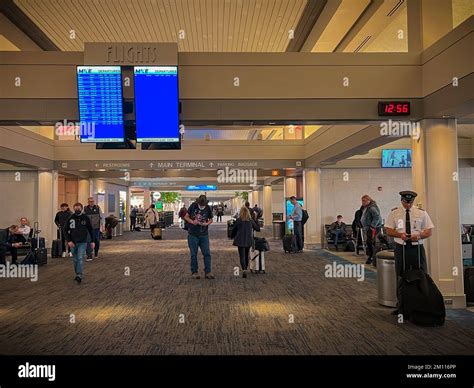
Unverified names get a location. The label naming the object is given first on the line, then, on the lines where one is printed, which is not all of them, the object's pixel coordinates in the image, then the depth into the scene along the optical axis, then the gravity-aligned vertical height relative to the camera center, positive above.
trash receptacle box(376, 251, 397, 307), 6.17 -1.11
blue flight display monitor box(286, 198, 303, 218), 16.67 +0.00
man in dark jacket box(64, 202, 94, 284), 8.02 -0.43
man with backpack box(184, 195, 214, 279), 8.42 -0.40
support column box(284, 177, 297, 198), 19.92 +0.92
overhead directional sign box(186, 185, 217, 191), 32.63 +1.66
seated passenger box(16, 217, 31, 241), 11.72 -0.54
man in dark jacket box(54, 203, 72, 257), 11.57 -0.14
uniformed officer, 5.56 -0.36
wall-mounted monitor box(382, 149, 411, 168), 15.47 +1.72
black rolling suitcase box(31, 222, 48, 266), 10.86 -1.12
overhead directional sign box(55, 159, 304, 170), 15.20 +1.61
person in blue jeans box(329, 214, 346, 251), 14.54 -0.88
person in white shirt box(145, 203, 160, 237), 20.66 -0.44
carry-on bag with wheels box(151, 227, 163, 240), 20.05 -1.24
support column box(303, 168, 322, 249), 15.38 -0.01
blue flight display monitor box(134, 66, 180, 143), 6.33 +1.65
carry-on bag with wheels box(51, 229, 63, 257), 13.09 -1.20
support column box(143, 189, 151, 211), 37.63 +0.87
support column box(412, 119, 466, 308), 6.41 -0.03
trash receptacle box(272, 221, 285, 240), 19.84 -1.11
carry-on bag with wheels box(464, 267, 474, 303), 6.50 -1.29
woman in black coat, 8.82 -0.50
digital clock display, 6.62 +1.53
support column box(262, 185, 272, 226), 29.72 +0.10
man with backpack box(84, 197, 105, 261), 12.23 -0.37
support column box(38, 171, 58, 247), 14.08 +0.21
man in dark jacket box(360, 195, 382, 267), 10.67 -0.42
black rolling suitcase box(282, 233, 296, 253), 14.02 -1.29
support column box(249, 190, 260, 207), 39.03 +0.92
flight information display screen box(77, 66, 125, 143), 6.30 +1.61
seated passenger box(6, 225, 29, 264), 11.14 -0.83
